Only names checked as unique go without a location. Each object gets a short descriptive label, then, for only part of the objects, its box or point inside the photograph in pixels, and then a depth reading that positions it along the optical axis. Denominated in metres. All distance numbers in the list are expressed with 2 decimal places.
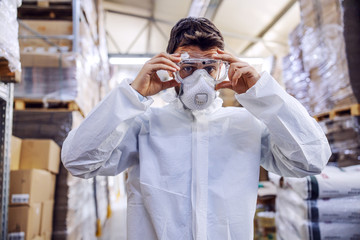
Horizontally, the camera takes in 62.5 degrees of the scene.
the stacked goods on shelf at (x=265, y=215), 3.24
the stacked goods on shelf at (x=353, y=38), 2.49
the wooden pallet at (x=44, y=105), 2.96
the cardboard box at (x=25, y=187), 2.31
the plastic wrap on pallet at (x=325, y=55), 2.57
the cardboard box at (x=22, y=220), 2.28
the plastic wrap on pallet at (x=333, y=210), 1.97
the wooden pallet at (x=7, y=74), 1.52
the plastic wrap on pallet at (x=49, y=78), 2.98
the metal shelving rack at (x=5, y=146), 1.67
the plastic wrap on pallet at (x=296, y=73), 3.28
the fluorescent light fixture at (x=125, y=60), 4.96
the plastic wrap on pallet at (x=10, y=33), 1.44
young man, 1.22
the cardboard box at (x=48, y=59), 2.97
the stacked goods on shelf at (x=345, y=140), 2.49
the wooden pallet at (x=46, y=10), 3.26
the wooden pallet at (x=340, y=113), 2.49
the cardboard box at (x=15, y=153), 2.46
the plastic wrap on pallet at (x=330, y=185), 1.97
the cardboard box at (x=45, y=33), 3.14
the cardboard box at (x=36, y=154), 2.65
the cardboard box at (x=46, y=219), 2.58
